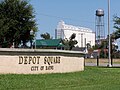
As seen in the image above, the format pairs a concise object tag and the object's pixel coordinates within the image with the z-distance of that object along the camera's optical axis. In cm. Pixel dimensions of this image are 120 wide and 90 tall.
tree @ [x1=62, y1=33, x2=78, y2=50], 11482
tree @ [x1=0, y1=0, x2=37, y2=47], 4856
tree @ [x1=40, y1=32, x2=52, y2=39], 13925
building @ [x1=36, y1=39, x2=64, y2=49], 7031
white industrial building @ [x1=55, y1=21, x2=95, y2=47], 14450
